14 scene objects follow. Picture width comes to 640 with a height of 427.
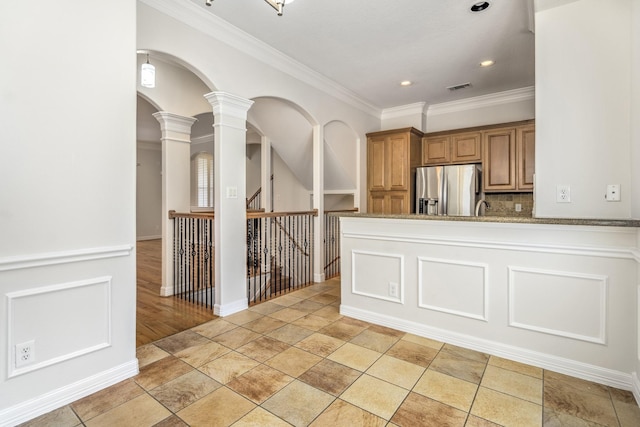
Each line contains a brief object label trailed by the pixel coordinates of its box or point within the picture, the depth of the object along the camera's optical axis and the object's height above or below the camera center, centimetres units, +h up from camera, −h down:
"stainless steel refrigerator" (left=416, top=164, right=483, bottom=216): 481 +34
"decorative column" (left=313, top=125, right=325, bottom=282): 448 -6
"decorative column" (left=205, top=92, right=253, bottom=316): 311 +12
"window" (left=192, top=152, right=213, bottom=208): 959 +98
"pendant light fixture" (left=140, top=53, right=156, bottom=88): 284 +124
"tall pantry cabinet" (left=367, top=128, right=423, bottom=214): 510 +72
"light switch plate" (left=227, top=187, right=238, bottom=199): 318 +19
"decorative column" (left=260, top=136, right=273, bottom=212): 600 +75
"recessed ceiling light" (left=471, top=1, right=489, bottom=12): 266 +177
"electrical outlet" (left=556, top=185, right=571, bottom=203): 233 +12
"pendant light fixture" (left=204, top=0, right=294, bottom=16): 186 +124
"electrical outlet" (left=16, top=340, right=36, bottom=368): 163 -75
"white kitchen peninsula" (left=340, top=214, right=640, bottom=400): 194 -56
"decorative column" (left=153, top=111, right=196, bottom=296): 387 +44
